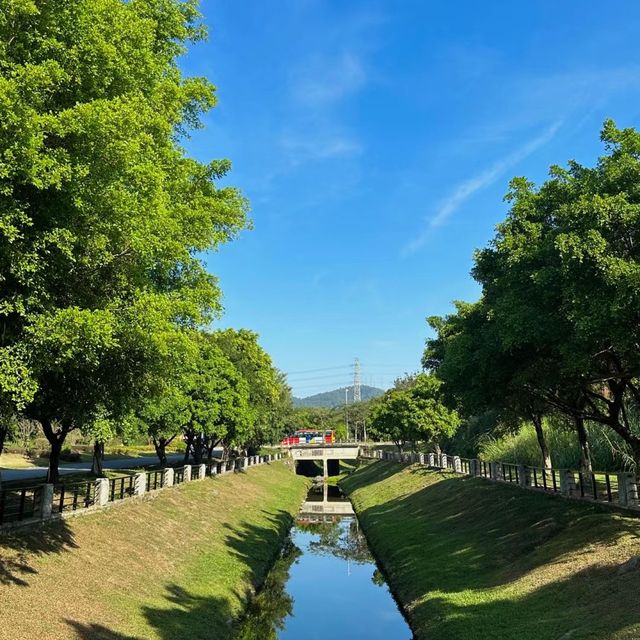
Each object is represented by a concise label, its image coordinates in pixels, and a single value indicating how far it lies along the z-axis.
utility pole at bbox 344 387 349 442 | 154.62
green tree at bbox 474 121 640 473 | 12.92
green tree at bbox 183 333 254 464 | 39.47
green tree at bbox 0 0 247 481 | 8.95
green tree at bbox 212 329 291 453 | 52.72
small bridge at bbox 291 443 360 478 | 87.38
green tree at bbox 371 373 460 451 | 53.03
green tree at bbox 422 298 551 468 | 18.84
